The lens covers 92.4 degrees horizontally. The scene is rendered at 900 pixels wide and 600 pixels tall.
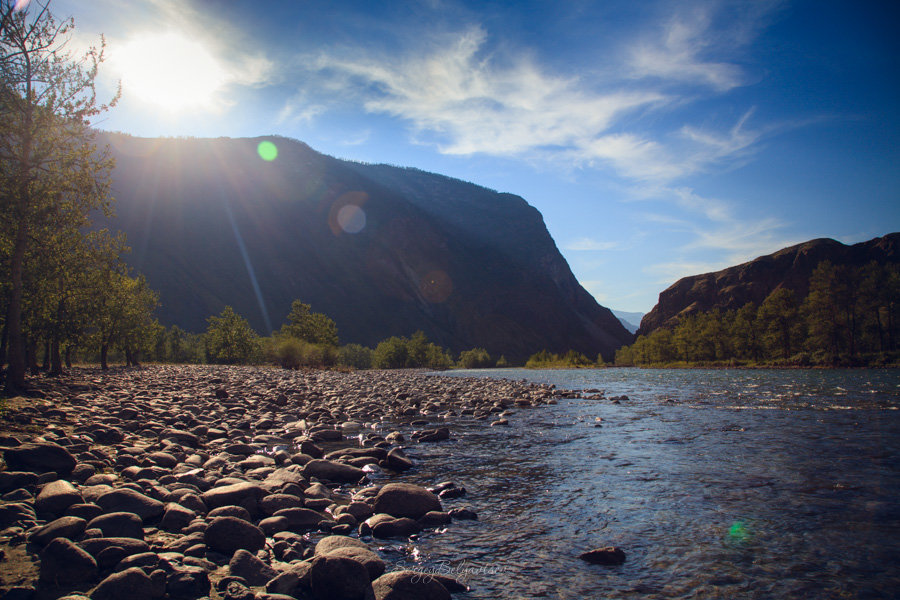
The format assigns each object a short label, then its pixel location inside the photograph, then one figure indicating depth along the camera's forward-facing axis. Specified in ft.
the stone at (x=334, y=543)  14.44
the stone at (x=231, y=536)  14.17
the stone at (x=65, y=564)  10.88
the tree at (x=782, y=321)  200.64
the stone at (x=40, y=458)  18.06
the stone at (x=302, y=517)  17.19
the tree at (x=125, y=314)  91.66
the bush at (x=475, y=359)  429.79
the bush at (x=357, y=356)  342.72
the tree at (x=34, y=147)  38.50
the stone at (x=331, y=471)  24.04
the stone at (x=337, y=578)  12.02
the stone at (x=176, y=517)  15.20
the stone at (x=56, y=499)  14.55
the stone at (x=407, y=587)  12.09
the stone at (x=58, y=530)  12.41
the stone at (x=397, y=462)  26.68
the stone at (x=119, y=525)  13.37
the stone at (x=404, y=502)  19.03
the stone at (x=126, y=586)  10.19
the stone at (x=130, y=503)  15.24
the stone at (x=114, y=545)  12.01
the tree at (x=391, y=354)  325.83
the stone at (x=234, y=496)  17.58
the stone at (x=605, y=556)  15.03
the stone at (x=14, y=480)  16.03
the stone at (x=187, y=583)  11.25
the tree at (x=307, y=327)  188.14
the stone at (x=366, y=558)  13.09
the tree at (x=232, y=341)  191.01
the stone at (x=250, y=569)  12.41
